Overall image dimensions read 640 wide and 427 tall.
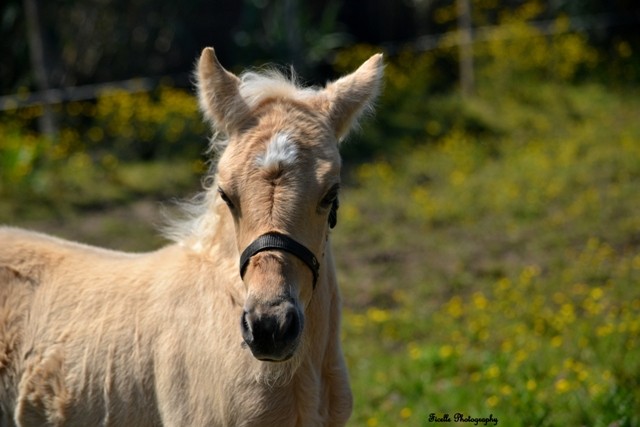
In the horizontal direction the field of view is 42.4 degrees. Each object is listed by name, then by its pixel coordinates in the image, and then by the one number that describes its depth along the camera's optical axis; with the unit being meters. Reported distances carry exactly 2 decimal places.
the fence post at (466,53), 12.15
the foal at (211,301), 3.16
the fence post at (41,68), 10.78
